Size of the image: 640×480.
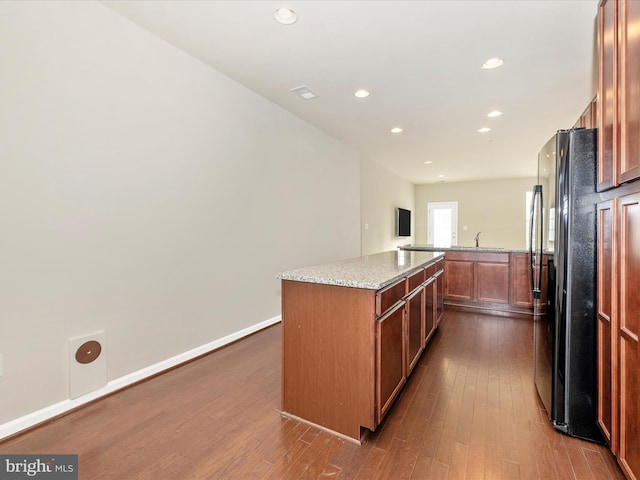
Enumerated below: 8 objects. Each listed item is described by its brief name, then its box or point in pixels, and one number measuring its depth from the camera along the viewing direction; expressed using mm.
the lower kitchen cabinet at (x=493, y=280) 4363
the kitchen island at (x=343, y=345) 1709
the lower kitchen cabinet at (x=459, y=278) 4590
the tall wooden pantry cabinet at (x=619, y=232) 1340
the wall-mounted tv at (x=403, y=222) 8180
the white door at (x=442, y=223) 9625
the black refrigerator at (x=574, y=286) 1701
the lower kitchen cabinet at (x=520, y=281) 4234
